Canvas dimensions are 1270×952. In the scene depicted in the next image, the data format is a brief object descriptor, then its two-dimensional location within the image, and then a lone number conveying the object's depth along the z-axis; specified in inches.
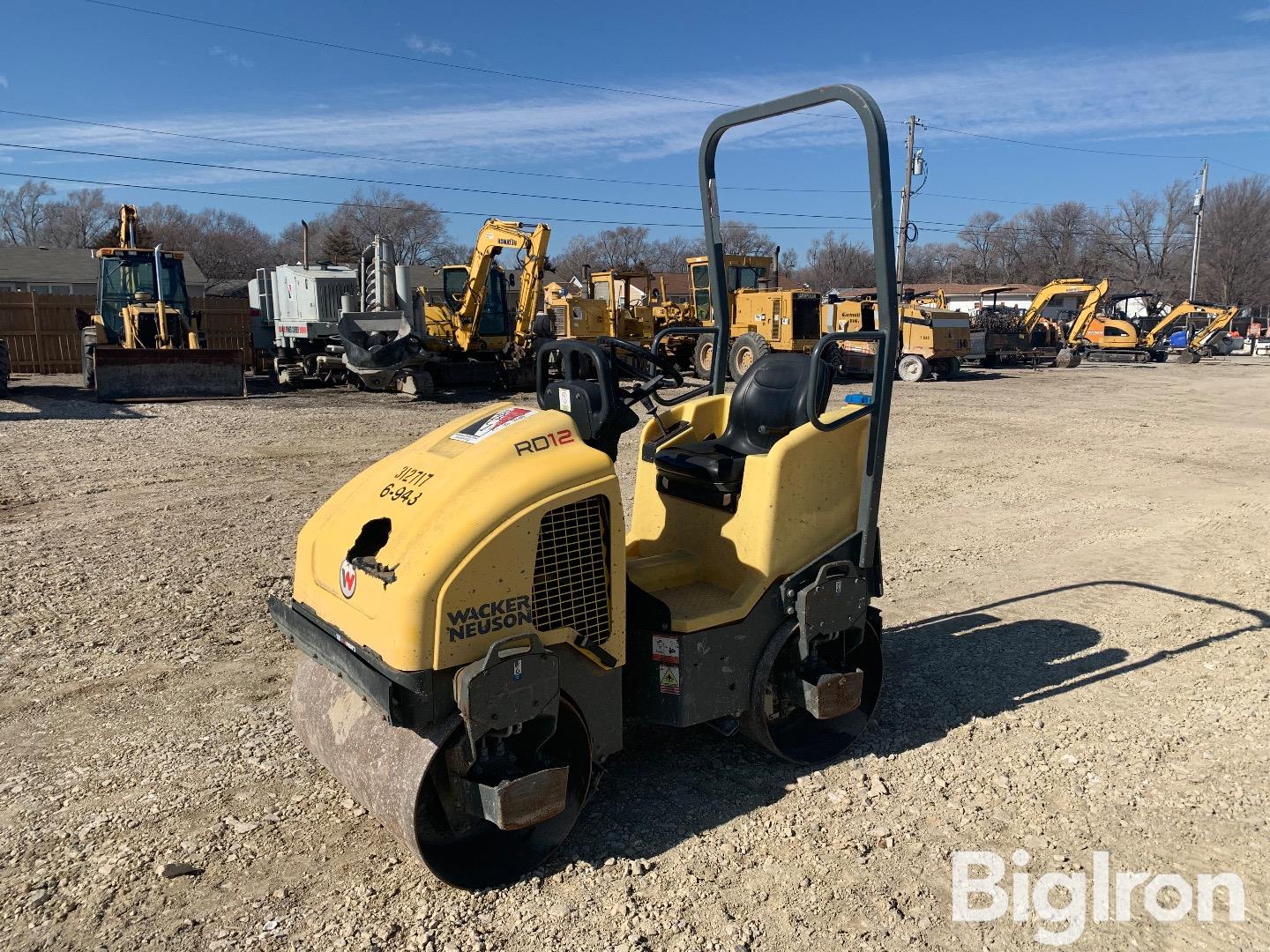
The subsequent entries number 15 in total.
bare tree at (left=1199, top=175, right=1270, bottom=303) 2659.9
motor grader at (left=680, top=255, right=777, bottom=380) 828.6
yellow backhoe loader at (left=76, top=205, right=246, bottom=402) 609.3
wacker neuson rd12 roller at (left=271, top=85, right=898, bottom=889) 106.9
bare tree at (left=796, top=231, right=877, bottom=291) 3085.6
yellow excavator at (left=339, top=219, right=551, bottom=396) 682.8
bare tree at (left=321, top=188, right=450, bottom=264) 2290.8
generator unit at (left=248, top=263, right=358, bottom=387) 765.9
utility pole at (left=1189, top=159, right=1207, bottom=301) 2000.5
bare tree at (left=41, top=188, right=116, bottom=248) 2576.3
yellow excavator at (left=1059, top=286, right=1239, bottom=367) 1238.3
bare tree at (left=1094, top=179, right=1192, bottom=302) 2832.2
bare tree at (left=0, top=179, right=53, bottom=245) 2608.3
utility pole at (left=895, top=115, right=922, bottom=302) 1371.8
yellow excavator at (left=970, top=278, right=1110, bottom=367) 1156.5
